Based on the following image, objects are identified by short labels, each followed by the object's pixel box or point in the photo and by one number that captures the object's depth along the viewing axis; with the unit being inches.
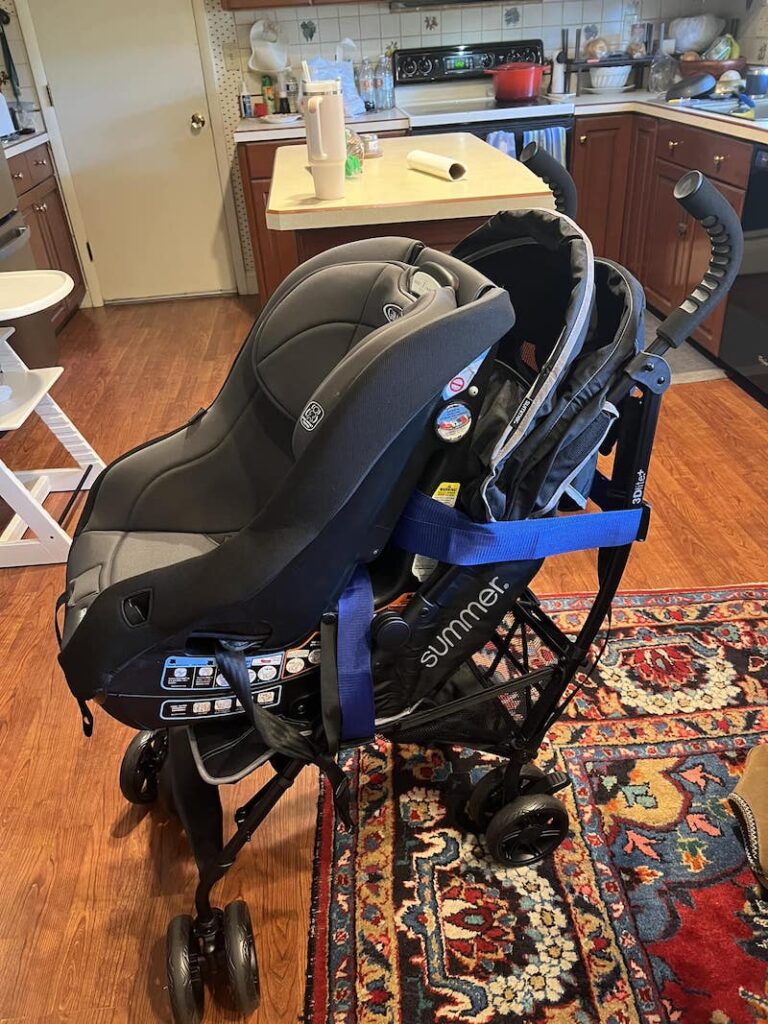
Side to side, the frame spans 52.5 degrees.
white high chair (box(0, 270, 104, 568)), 76.9
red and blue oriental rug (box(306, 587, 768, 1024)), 47.0
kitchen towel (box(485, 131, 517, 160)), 141.6
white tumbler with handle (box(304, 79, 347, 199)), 75.6
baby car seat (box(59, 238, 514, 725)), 33.7
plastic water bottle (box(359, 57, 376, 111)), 158.1
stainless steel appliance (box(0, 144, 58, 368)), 111.4
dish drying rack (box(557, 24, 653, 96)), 155.9
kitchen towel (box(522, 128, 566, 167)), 144.8
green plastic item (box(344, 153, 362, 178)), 90.9
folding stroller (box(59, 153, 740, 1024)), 35.8
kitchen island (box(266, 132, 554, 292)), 75.7
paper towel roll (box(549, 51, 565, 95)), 155.9
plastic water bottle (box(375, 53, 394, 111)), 158.2
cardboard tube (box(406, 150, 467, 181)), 84.1
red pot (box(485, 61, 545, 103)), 149.6
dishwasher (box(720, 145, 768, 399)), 105.3
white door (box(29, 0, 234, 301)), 156.5
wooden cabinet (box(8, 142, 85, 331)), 147.3
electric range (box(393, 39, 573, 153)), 157.5
